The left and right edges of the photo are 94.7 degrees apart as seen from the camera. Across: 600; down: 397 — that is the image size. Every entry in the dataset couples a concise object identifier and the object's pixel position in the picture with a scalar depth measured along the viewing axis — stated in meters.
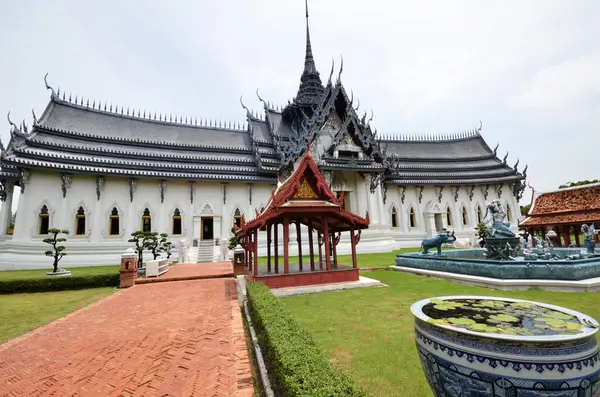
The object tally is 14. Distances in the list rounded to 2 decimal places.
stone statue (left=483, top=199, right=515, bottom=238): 9.39
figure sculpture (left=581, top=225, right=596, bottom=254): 9.87
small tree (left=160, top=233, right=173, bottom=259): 15.59
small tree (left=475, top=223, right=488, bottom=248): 16.27
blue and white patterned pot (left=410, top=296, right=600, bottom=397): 1.59
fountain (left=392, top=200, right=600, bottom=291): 7.29
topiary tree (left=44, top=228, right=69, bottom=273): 11.79
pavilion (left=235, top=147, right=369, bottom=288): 7.77
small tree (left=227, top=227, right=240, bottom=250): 15.47
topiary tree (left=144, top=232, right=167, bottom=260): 13.35
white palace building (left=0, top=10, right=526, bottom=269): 16.19
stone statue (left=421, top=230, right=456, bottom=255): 10.57
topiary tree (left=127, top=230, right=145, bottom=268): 12.92
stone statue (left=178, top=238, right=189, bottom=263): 16.47
